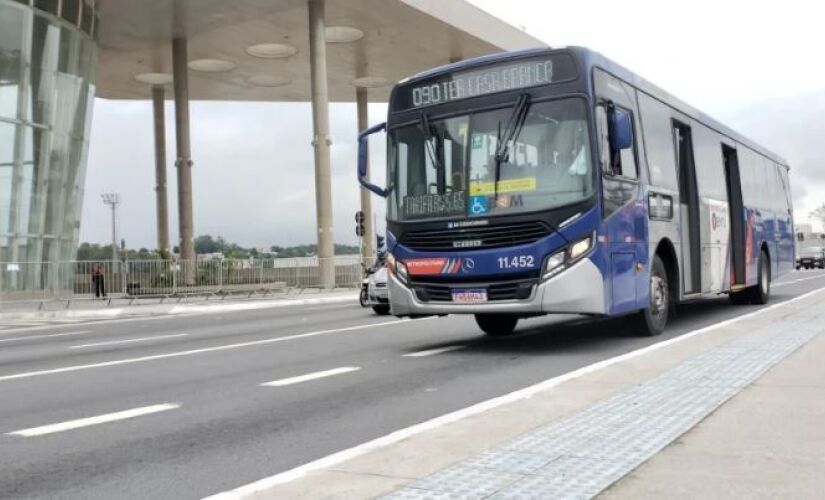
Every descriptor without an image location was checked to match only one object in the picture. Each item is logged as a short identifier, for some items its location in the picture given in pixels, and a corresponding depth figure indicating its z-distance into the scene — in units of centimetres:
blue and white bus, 919
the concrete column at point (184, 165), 4216
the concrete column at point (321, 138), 3519
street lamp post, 9094
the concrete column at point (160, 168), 4938
